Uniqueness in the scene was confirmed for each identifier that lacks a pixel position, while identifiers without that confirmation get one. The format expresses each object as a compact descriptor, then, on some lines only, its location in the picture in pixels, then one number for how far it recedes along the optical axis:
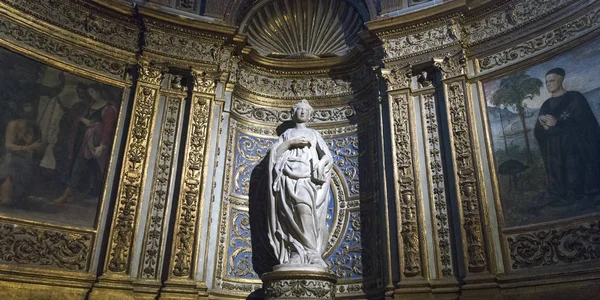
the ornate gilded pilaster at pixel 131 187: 6.75
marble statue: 6.83
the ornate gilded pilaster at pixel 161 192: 7.09
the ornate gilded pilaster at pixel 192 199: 7.03
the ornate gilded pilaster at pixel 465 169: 6.60
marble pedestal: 6.20
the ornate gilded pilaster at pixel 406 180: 6.92
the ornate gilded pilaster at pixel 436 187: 6.86
